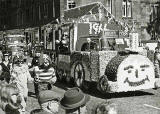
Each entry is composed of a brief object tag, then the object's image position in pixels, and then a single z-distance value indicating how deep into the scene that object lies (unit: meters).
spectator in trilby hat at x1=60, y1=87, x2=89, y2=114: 3.96
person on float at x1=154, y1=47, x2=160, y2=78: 14.27
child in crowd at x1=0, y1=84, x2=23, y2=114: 4.73
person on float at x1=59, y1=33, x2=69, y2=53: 15.26
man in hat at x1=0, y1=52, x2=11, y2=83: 10.93
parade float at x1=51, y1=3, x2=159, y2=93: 10.95
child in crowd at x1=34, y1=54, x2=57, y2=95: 10.05
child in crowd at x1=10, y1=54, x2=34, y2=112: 8.64
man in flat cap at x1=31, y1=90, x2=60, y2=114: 4.08
